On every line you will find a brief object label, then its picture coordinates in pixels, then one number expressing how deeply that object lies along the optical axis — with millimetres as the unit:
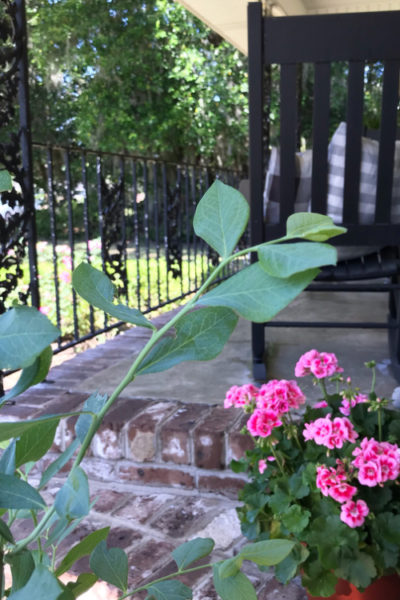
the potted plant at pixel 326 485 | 1027
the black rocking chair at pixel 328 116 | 1706
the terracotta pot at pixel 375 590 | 1112
